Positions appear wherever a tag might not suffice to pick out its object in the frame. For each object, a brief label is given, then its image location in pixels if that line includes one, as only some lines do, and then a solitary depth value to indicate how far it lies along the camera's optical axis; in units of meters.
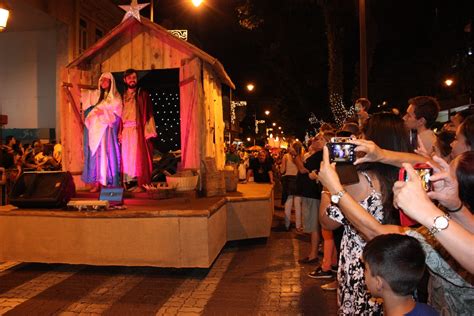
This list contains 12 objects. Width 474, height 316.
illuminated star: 8.11
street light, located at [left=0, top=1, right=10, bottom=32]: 8.05
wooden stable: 8.19
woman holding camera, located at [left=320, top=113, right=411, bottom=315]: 3.04
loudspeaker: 6.69
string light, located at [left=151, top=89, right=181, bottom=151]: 11.59
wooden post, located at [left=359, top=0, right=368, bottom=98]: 10.73
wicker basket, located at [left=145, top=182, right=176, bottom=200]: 7.50
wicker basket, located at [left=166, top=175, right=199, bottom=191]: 7.88
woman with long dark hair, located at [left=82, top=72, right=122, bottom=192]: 7.97
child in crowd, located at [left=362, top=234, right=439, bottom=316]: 2.06
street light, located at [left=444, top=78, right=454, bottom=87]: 25.08
